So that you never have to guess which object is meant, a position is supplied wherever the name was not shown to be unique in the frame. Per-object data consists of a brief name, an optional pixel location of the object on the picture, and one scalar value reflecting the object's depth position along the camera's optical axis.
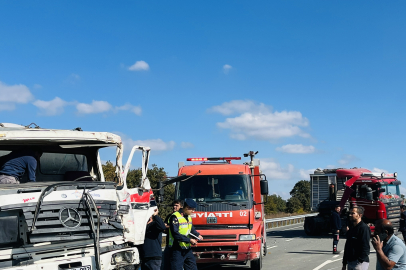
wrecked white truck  5.98
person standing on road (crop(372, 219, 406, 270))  5.63
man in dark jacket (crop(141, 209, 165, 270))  8.33
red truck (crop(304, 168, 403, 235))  20.42
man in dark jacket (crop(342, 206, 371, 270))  6.85
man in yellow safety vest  7.93
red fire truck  10.55
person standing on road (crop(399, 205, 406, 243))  16.05
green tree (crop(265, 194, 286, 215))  98.08
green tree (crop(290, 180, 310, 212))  78.98
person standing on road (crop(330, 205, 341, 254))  15.00
